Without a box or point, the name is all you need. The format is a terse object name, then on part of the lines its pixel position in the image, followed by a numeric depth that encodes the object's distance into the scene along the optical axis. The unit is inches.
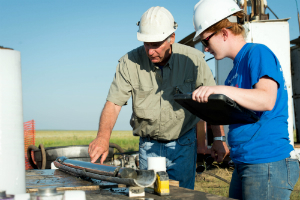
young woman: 60.2
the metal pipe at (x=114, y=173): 61.6
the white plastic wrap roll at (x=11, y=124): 43.0
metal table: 62.2
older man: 113.4
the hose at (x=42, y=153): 210.5
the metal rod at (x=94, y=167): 71.2
